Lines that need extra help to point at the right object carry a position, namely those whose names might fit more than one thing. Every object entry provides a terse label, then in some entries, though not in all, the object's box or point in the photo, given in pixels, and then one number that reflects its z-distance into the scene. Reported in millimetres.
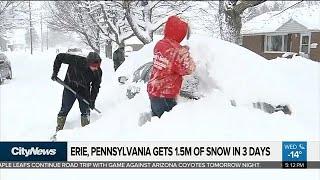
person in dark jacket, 5906
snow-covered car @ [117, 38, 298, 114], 4727
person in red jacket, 4469
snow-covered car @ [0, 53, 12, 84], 14981
